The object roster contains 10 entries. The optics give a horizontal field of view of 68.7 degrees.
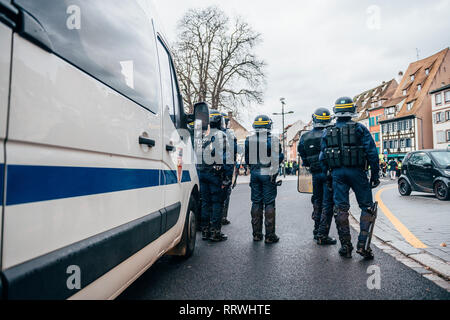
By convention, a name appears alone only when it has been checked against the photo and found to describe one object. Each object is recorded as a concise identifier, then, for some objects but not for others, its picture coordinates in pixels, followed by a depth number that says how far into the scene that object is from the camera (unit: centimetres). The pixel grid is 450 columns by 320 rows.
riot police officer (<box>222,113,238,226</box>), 555
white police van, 112
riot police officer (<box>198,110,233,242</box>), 505
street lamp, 3277
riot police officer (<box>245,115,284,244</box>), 499
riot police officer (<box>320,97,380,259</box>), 412
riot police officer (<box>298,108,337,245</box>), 523
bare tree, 2611
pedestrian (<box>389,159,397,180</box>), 2928
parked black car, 993
